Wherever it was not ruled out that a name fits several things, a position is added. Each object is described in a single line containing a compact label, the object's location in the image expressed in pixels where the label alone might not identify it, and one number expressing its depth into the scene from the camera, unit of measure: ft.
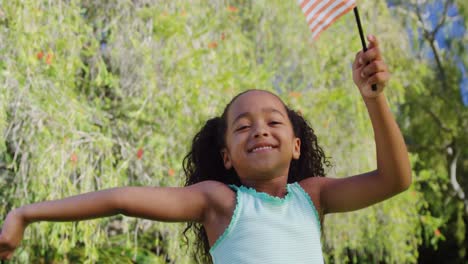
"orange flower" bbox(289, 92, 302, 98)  19.10
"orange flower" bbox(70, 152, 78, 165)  14.53
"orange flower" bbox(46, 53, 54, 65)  14.55
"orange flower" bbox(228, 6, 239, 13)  18.35
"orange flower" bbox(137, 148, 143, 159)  15.87
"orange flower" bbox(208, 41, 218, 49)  16.85
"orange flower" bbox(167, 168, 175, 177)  15.74
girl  4.99
